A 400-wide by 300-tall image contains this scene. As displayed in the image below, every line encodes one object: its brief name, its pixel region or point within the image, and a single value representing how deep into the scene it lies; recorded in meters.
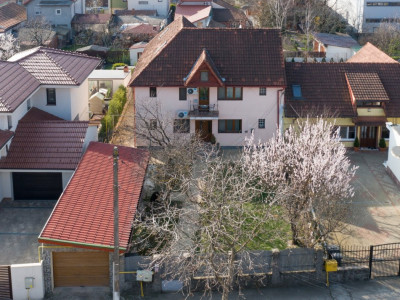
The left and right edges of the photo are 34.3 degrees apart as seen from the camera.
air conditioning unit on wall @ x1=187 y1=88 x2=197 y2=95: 42.49
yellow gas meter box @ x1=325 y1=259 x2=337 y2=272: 27.59
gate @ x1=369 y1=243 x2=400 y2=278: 28.39
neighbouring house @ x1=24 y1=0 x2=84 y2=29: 82.12
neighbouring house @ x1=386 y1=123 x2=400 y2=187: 38.06
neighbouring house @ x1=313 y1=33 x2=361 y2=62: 65.12
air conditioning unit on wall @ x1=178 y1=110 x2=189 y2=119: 42.62
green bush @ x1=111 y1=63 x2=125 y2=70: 67.49
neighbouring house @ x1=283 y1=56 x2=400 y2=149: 42.75
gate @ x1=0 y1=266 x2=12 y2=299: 25.95
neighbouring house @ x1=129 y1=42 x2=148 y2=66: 69.94
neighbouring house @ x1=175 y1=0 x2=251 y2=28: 76.81
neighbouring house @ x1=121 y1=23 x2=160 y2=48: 75.67
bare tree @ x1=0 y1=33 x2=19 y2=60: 58.59
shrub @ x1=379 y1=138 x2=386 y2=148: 43.22
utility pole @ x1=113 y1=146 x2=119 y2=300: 21.23
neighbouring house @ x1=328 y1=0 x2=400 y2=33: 78.44
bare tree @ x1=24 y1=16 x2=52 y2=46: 71.75
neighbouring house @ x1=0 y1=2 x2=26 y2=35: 75.62
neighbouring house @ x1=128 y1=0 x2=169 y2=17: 86.69
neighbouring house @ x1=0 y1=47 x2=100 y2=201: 34.69
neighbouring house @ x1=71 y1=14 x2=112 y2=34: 79.81
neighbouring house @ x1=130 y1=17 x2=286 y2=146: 42.28
